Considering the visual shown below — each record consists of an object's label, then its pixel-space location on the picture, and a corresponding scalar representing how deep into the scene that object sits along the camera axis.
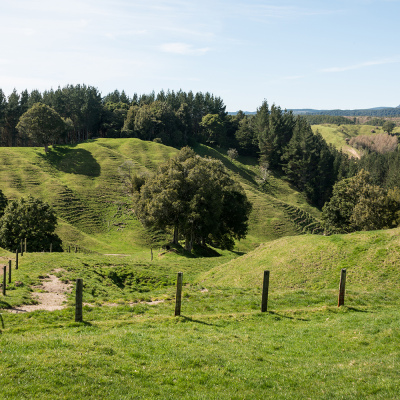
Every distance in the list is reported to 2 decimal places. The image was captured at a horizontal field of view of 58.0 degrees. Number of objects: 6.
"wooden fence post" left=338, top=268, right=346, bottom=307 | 17.26
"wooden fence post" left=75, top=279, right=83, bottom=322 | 13.82
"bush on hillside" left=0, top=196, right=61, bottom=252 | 48.66
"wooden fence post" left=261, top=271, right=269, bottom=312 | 16.22
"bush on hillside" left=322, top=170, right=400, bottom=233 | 60.16
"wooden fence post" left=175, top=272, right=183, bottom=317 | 15.15
